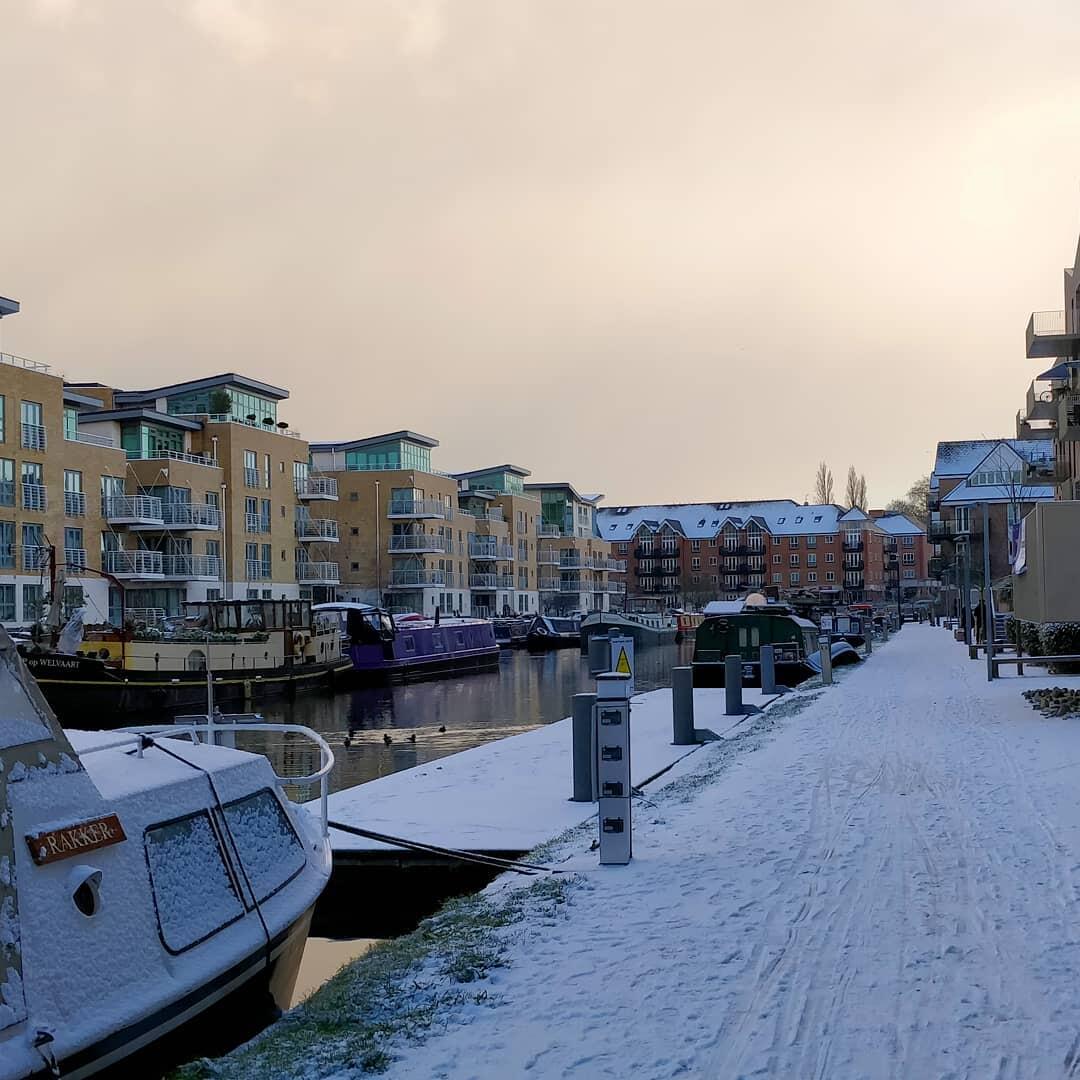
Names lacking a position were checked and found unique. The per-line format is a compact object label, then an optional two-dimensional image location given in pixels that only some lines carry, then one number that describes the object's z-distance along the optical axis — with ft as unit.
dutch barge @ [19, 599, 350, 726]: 109.19
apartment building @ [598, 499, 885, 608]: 473.67
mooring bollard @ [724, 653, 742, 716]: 70.54
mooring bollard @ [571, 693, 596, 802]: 38.63
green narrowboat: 108.17
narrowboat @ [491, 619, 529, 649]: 240.96
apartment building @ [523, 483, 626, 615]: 365.81
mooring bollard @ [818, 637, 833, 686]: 94.22
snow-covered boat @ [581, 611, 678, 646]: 238.02
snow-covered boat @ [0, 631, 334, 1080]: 15.12
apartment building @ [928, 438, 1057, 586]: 278.46
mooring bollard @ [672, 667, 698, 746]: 55.62
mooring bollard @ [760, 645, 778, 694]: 86.84
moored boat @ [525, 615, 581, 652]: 237.66
